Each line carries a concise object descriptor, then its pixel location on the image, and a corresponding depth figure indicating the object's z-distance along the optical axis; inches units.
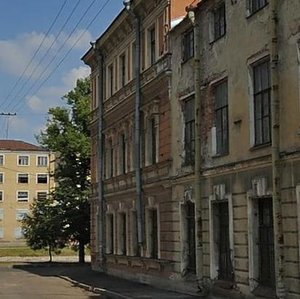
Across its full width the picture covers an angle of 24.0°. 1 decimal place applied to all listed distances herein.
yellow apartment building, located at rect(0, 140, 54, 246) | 3863.2
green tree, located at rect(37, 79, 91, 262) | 1737.2
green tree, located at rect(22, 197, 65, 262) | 1743.4
